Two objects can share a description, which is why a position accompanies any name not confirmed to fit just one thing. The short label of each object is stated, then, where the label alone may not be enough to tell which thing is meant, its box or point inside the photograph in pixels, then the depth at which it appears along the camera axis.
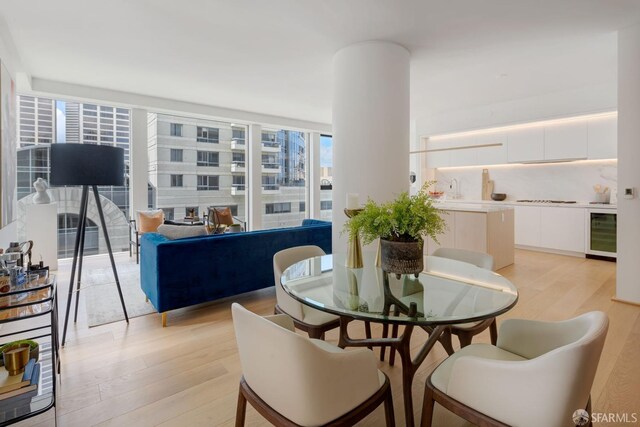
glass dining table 1.39
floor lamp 2.50
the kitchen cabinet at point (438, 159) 7.21
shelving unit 1.45
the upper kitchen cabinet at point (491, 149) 6.34
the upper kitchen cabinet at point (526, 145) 5.89
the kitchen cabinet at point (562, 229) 5.39
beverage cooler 5.07
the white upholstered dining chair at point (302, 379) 1.08
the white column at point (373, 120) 3.58
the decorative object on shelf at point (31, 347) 1.74
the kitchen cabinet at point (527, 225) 5.88
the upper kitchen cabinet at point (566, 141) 5.45
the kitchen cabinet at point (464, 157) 6.79
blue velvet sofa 2.90
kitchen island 4.66
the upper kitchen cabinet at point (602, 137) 5.16
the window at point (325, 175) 8.45
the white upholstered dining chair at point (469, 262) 1.87
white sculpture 4.67
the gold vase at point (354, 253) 2.12
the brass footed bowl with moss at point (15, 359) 1.62
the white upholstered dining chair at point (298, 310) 1.96
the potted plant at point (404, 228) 1.73
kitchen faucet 7.33
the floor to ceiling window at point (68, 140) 5.00
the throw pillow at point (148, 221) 5.41
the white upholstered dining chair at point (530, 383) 1.00
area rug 3.12
